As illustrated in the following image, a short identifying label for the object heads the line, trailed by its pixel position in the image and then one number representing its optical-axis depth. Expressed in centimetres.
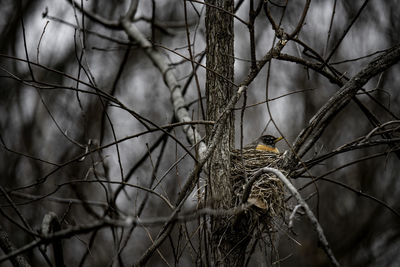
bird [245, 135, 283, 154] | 1118
